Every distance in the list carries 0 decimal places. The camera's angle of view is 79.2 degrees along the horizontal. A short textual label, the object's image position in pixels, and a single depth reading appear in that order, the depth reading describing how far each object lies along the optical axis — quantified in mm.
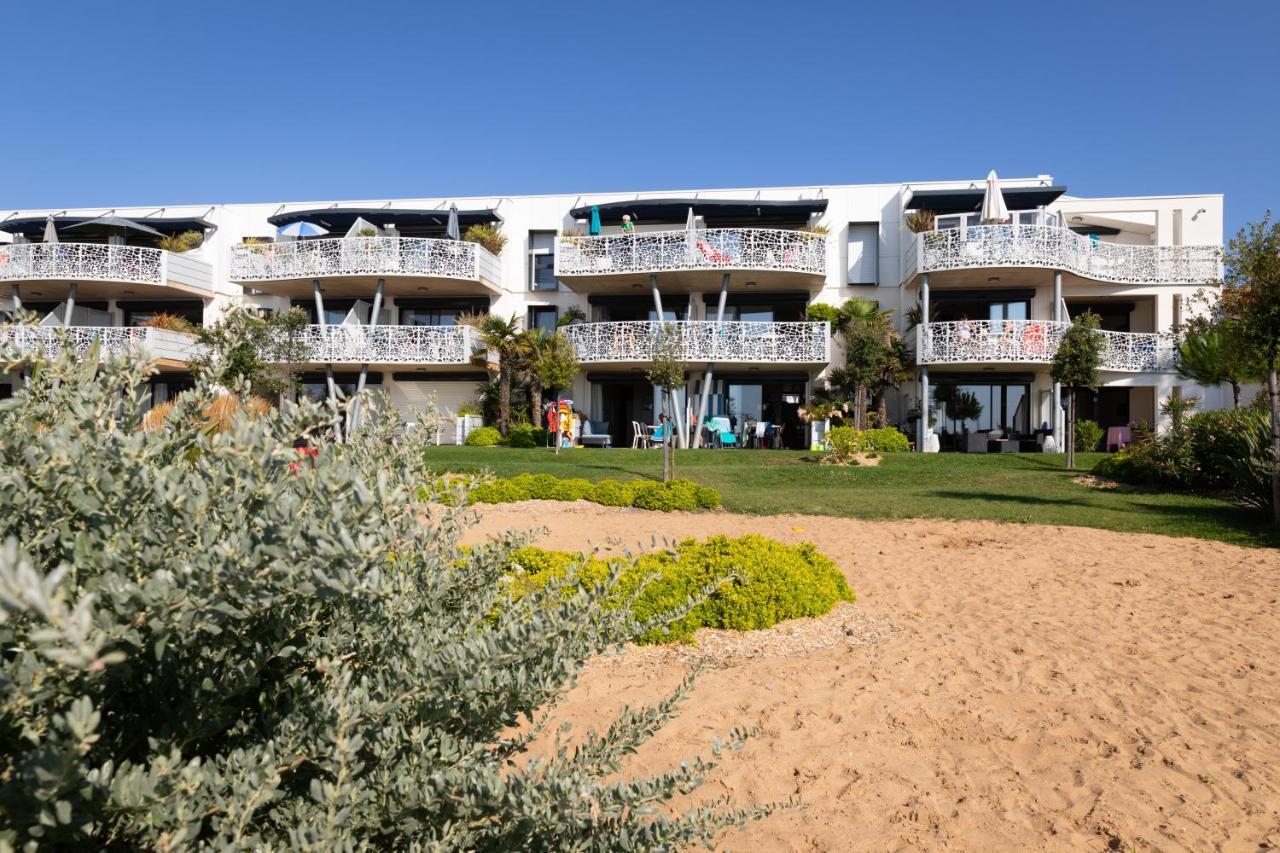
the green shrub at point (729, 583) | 5824
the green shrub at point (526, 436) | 22641
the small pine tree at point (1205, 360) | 19375
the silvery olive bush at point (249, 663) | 1243
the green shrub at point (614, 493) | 12523
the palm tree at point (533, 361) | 23141
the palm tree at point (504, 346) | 23591
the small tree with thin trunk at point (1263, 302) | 9617
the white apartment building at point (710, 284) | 23703
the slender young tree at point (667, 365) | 17047
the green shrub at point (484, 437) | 23469
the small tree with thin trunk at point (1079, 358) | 17312
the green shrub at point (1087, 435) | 21172
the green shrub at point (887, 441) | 20953
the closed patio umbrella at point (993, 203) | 22594
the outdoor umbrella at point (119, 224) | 25578
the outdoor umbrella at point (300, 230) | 25844
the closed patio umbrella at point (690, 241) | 24172
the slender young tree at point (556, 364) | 22062
